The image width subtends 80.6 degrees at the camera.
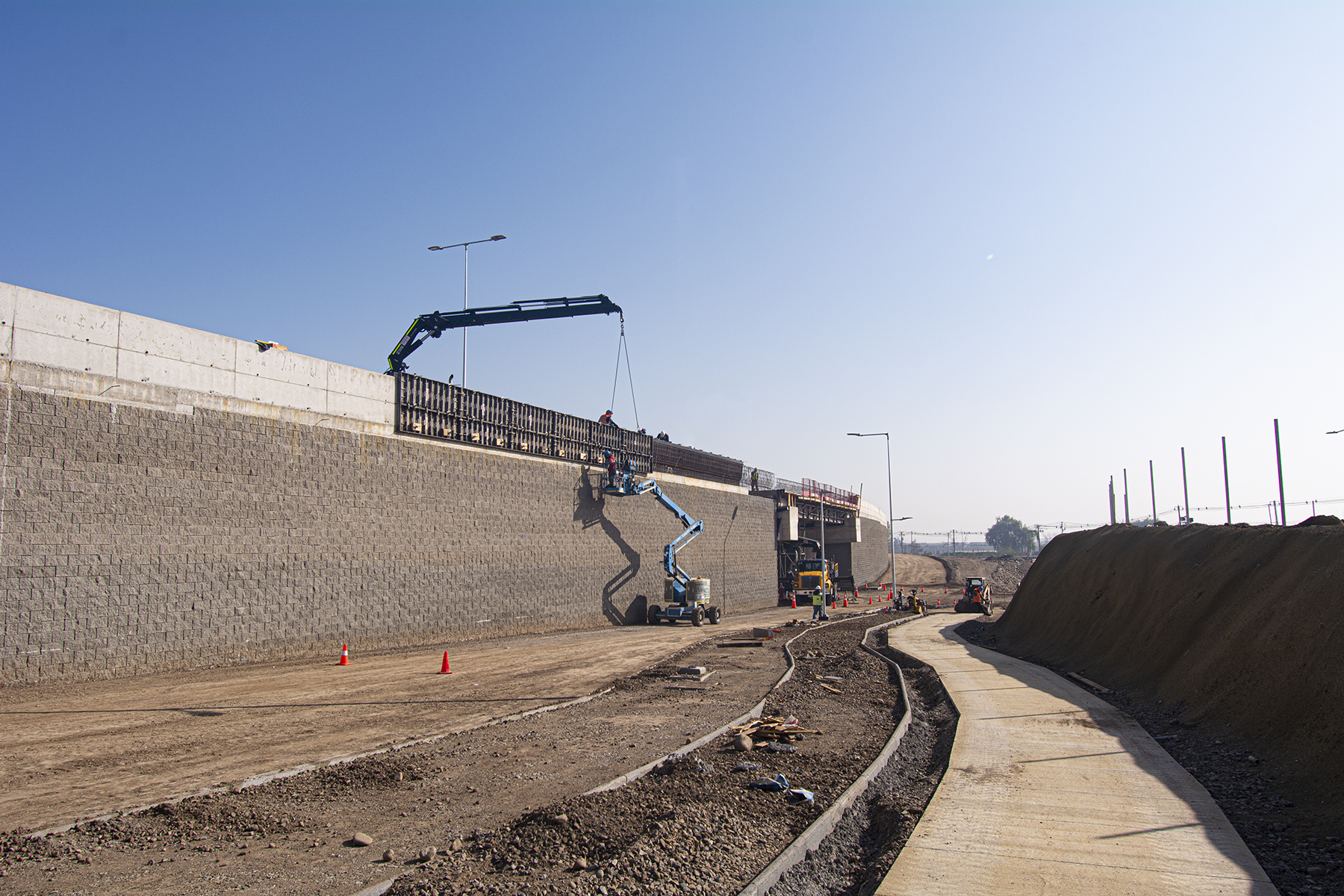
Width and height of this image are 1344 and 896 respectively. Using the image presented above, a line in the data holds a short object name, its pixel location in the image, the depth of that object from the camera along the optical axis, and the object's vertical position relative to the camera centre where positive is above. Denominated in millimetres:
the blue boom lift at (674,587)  37344 -2305
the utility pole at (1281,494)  23500 +1285
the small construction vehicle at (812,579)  51866 -2672
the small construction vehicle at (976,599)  44531 -3379
